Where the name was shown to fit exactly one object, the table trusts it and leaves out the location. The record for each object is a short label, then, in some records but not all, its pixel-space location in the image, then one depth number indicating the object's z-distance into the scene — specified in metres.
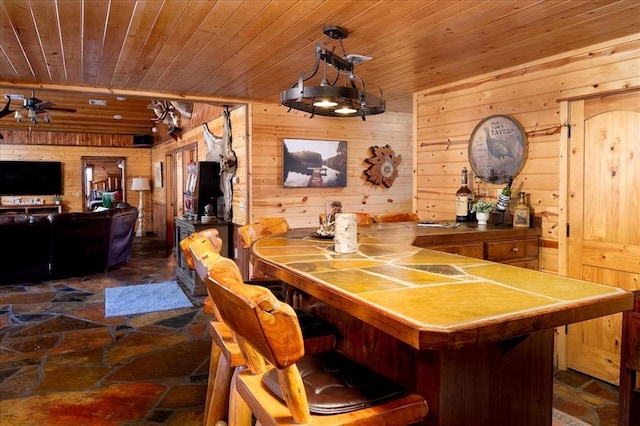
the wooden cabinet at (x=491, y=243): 3.12
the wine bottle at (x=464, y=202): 4.00
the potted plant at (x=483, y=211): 3.76
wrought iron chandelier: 2.44
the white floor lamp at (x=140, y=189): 11.42
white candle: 2.08
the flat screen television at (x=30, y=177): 10.70
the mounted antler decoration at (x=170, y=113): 8.49
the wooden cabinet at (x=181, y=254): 5.50
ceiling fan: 6.60
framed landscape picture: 5.58
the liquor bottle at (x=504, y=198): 3.74
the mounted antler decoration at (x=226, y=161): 5.79
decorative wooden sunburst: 6.13
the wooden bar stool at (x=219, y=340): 1.68
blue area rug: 4.93
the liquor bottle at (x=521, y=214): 3.65
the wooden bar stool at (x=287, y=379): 1.02
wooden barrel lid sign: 3.83
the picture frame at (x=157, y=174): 10.86
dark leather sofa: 6.11
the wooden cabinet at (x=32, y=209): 10.71
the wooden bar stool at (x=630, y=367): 2.28
